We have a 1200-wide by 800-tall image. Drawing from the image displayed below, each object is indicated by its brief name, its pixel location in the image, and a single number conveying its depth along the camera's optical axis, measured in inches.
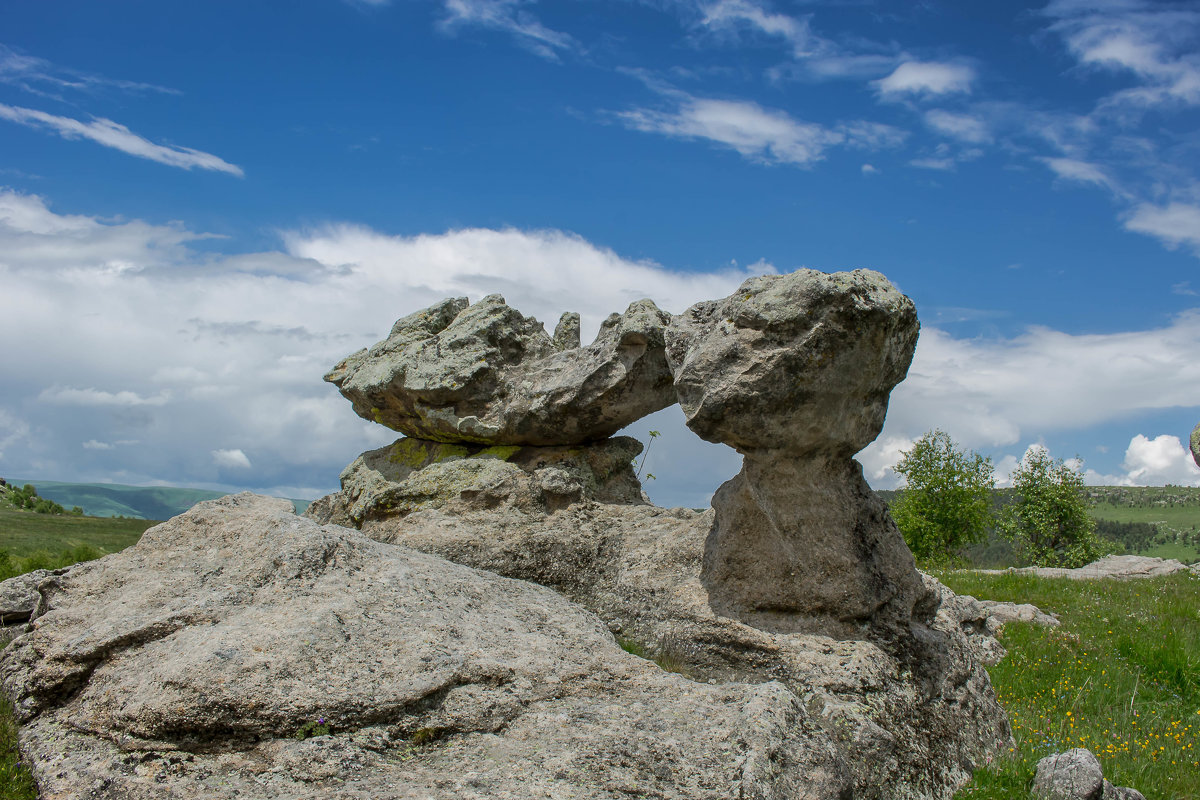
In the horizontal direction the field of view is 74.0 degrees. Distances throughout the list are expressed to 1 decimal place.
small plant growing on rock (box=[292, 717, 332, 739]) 235.3
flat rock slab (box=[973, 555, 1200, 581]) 1023.0
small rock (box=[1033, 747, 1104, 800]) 283.1
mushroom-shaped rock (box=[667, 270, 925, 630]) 294.5
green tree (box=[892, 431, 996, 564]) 2127.2
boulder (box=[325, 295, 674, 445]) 428.1
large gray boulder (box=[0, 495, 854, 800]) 222.1
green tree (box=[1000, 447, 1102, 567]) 2277.3
